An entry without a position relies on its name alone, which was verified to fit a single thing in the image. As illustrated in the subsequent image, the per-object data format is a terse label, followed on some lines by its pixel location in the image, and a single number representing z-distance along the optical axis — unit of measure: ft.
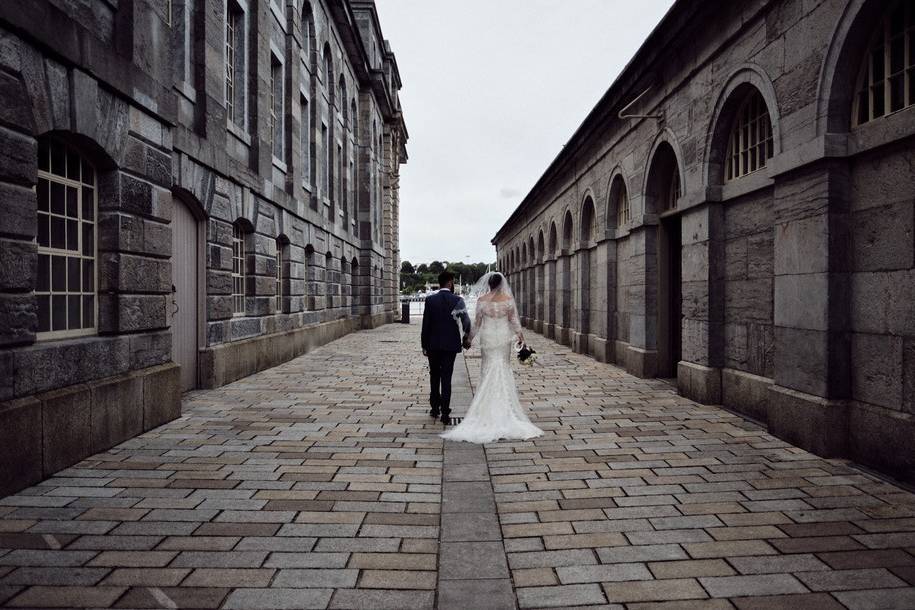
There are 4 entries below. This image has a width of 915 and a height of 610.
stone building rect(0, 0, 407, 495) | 16.83
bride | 21.97
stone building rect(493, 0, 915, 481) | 17.53
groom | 24.97
